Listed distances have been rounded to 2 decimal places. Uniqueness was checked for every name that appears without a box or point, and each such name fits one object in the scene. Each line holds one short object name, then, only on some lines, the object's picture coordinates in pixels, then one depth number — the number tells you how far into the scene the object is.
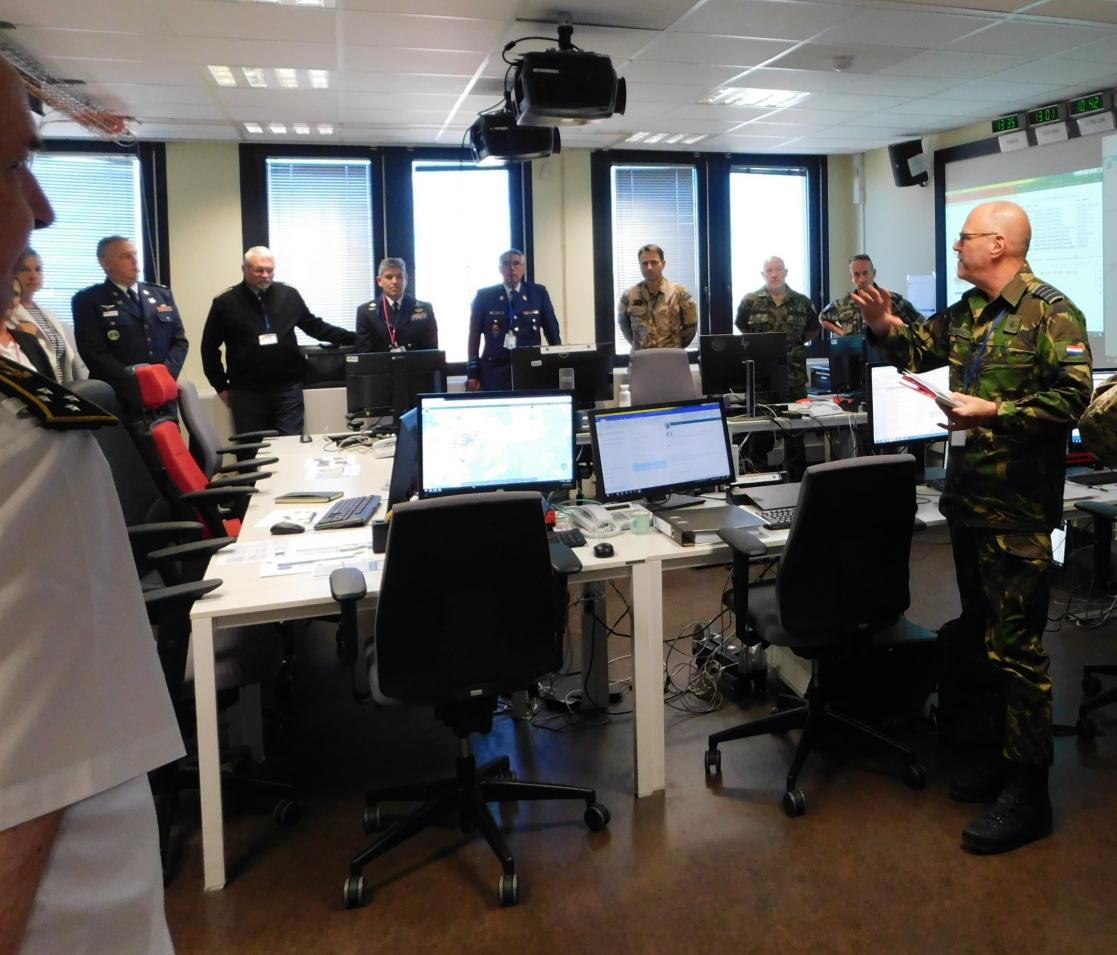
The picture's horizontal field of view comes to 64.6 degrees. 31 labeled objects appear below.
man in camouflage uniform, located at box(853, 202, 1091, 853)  2.30
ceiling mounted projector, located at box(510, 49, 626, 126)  4.28
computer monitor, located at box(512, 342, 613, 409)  4.35
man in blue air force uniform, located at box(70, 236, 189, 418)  5.43
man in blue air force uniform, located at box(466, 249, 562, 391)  6.57
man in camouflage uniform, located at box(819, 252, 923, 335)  6.66
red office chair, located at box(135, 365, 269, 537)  3.41
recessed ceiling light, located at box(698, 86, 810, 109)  5.93
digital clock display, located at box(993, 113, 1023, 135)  6.74
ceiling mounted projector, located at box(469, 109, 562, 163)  5.52
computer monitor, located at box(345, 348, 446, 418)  4.84
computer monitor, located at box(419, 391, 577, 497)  2.93
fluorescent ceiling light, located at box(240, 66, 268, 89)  5.02
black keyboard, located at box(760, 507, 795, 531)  2.84
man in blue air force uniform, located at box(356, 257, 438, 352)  6.47
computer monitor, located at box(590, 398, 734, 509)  3.01
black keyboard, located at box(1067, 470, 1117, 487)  3.38
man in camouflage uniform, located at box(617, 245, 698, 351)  6.61
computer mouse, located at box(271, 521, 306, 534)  2.92
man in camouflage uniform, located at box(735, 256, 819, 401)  6.34
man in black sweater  5.94
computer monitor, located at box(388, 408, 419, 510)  2.91
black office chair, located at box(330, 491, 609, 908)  2.06
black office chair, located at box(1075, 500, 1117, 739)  2.89
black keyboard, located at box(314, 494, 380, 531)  2.98
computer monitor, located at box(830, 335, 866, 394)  4.94
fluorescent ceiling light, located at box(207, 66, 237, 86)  5.01
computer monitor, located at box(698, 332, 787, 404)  4.71
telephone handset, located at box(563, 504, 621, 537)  2.82
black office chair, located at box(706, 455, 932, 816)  2.46
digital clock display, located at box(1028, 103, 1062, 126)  6.39
